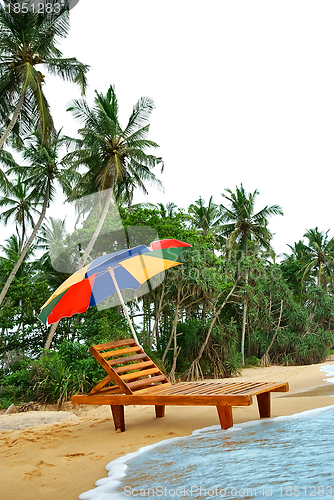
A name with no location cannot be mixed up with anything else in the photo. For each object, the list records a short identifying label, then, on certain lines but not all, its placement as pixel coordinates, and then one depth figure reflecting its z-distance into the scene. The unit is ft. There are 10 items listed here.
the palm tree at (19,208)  72.33
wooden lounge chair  12.55
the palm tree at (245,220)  77.36
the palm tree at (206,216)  87.72
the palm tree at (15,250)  67.72
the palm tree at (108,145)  48.55
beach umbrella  16.75
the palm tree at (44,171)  57.31
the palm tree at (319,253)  104.27
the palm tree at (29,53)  40.78
